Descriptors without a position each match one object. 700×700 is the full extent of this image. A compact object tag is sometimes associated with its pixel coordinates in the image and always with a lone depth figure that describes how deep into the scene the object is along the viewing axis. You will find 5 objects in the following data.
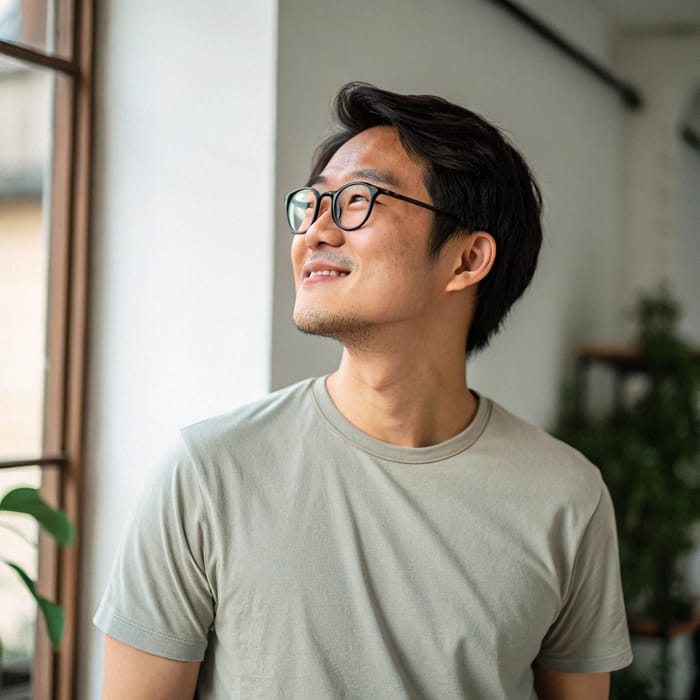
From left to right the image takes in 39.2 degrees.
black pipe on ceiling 3.44
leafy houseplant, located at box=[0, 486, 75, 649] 1.62
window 2.36
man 1.39
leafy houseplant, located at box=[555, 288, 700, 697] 3.58
